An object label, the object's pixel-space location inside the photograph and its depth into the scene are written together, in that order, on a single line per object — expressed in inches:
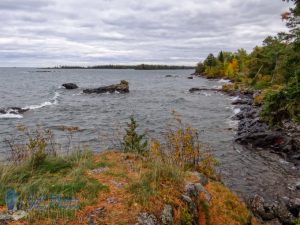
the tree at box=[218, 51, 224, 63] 4290.8
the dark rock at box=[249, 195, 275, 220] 309.0
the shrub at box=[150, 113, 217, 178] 299.1
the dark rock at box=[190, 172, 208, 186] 274.6
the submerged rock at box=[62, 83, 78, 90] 2274.6
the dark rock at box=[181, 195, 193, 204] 220.1
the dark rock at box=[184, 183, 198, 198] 231.0
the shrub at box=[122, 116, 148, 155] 368.3
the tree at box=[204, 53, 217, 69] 4293.8
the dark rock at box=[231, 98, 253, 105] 1352.9
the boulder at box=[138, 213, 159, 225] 187.2
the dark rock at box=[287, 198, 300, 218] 326.2
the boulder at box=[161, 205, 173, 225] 195.5
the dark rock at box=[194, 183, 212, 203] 245.9
